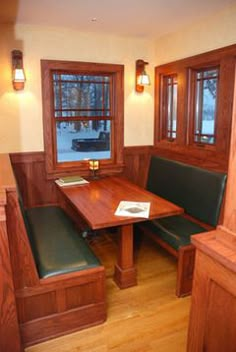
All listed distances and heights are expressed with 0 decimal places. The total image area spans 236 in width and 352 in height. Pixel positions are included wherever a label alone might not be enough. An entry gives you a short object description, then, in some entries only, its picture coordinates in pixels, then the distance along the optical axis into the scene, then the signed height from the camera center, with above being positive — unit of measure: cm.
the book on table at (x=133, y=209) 227 -71
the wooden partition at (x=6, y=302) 158 -101
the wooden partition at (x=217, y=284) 105 -61
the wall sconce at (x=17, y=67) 293 +51
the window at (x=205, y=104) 285 +14
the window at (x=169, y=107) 342 +14
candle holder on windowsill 345 -54
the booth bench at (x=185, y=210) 242 -84
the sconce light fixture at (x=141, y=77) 343 +49
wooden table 220 -72
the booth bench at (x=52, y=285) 178 -108
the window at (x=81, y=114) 327 +6
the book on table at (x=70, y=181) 314 -66
